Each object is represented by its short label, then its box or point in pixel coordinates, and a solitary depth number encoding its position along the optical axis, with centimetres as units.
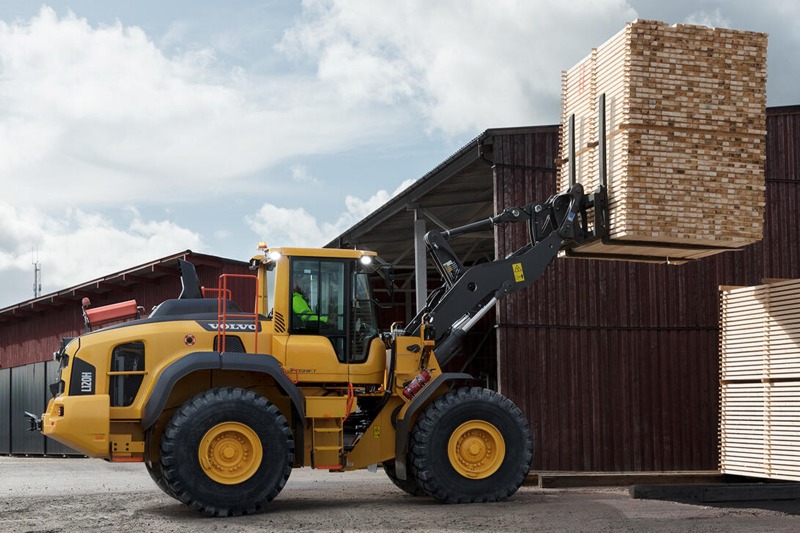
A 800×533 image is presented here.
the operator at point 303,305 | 1267
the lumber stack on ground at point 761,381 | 1320
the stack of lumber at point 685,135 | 1256
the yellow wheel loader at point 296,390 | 1177
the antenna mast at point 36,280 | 8244
